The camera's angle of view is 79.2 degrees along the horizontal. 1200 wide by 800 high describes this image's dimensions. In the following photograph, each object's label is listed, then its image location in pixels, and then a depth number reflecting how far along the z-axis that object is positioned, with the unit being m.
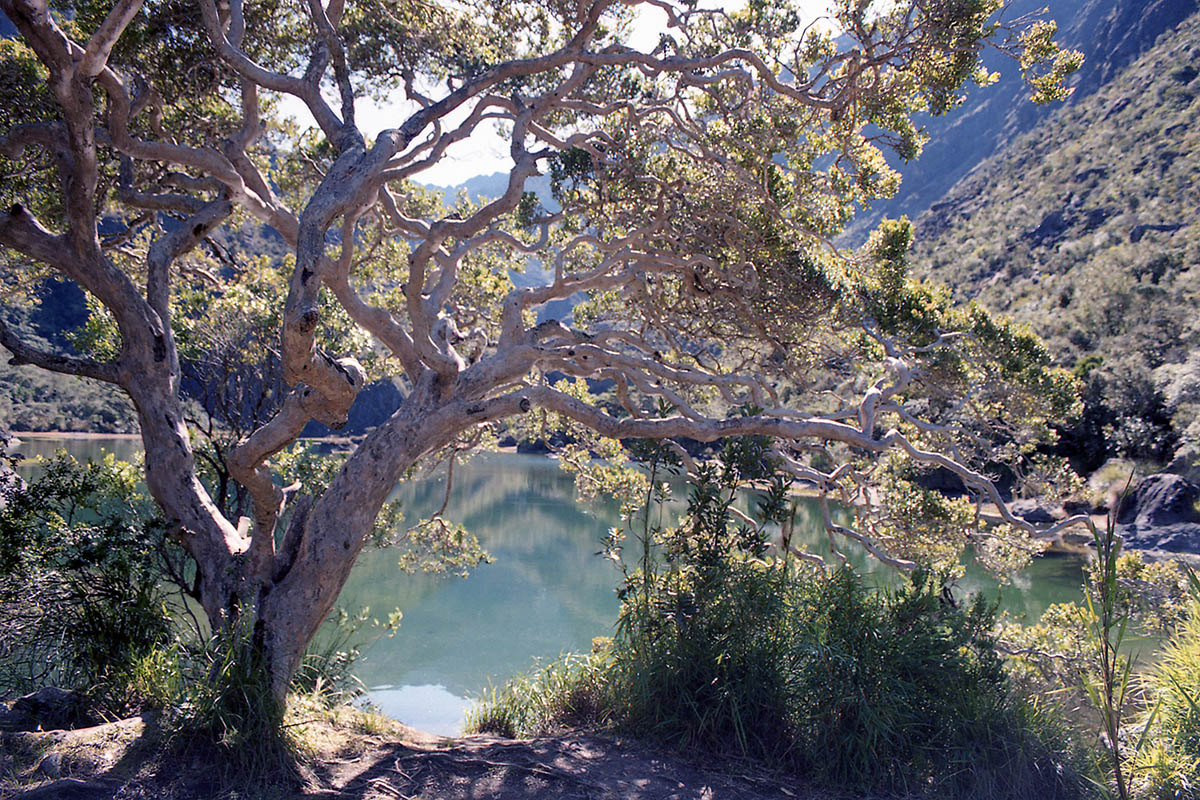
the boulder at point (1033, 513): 19.56
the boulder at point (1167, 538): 16.28
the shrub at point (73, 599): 3.84
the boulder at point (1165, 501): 17.30
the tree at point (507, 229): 3.91
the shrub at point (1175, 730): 3.02
